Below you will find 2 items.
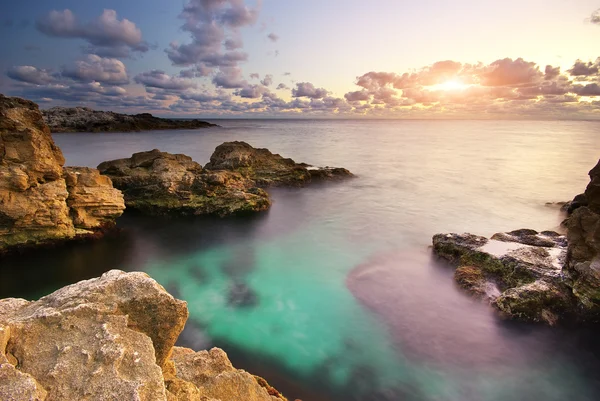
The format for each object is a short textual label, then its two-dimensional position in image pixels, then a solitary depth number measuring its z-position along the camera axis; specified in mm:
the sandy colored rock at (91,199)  14078
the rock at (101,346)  2998
